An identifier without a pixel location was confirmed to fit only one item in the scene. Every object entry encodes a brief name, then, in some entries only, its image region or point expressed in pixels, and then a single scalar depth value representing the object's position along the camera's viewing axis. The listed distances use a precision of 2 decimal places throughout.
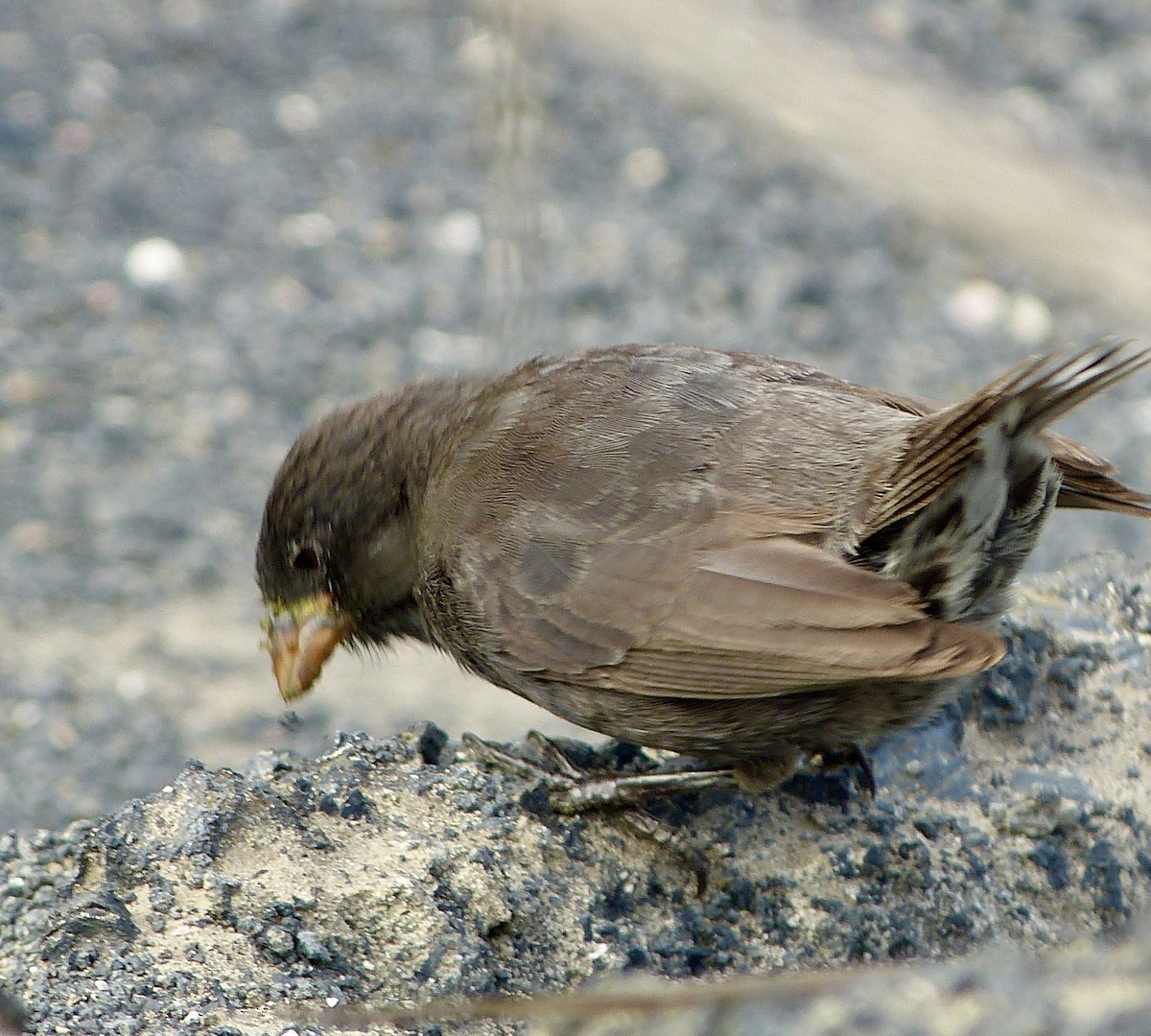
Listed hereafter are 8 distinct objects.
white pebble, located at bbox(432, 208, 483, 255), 17.55
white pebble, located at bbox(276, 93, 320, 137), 18.91
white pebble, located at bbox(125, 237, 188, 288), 16.78
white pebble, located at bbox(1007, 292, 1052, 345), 16.67
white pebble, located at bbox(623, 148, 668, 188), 18.34
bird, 7.59
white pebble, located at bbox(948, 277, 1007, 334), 16.83
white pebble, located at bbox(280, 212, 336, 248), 17.56
